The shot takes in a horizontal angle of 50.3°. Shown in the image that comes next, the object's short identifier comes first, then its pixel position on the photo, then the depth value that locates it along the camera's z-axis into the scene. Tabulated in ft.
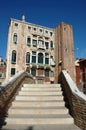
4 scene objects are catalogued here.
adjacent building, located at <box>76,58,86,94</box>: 44.62
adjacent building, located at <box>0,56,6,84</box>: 61.63
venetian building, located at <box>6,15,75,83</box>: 61.66
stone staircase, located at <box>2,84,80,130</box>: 9.32
